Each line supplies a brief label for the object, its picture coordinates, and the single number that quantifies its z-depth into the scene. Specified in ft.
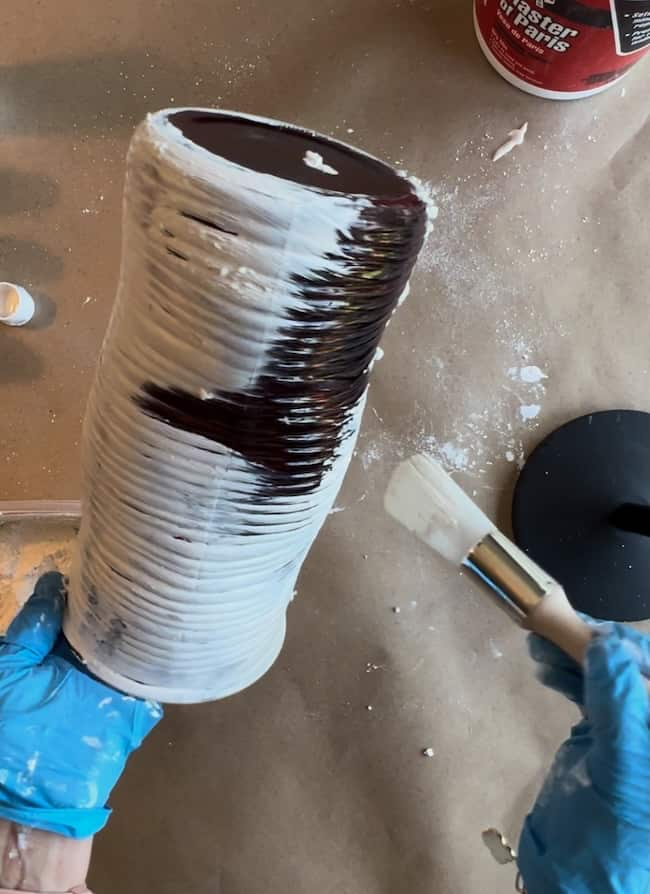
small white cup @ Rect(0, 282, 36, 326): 3.70
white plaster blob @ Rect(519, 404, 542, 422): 3.80
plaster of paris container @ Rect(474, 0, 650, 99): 2.93
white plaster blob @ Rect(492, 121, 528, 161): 3.70
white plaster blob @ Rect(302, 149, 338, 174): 2.06
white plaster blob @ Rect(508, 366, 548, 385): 3.79
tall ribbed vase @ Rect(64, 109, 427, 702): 1.88
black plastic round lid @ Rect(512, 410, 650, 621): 3.72
